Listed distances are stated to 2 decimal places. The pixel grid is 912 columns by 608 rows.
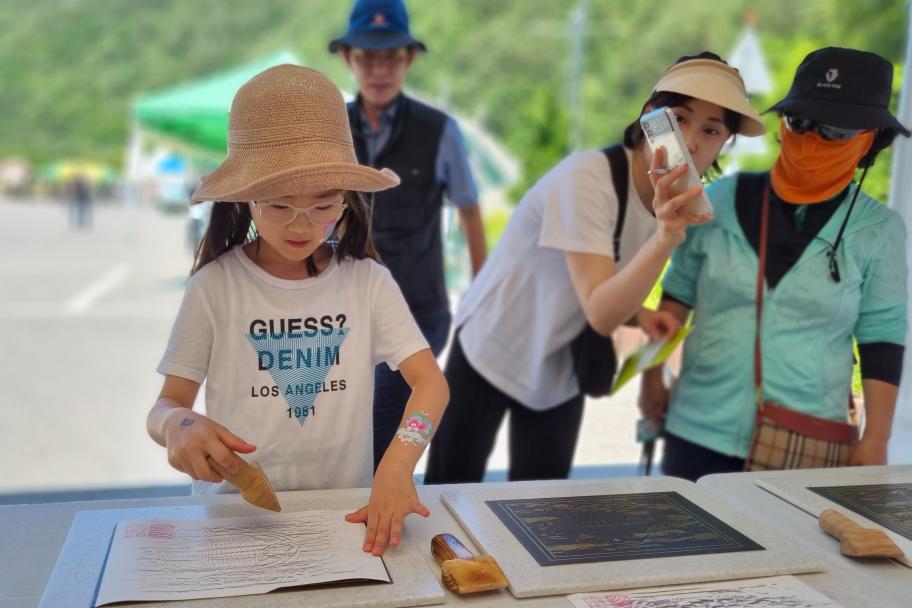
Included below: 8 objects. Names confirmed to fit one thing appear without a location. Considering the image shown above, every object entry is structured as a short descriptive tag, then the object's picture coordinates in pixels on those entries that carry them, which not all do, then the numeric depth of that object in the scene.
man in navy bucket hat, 2.59
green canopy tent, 7.06
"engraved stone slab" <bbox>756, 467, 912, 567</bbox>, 1.33
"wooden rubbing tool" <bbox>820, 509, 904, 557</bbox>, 1.18
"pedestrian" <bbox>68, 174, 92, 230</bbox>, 23.98
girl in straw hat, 1.29
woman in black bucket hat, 1.67
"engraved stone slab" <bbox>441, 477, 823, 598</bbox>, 1.07
